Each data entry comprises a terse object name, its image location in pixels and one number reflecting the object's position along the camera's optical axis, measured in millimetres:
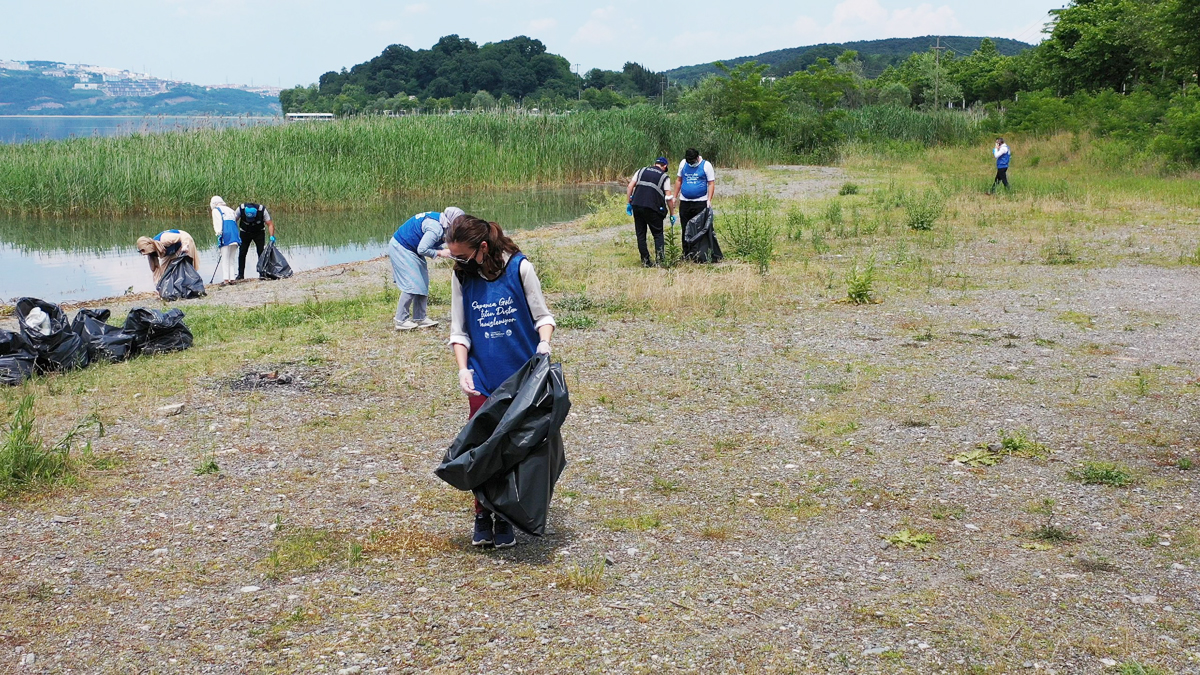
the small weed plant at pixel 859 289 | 12211
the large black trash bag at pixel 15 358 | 8820
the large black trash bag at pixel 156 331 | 10062
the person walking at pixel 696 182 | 14492
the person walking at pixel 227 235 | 15742
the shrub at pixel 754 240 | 15117
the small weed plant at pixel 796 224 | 18128
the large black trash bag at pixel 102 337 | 9609
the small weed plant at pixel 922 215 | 19000
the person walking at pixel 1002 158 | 25078
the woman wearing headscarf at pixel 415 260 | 10250
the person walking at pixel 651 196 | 14453
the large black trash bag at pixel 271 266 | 16500
